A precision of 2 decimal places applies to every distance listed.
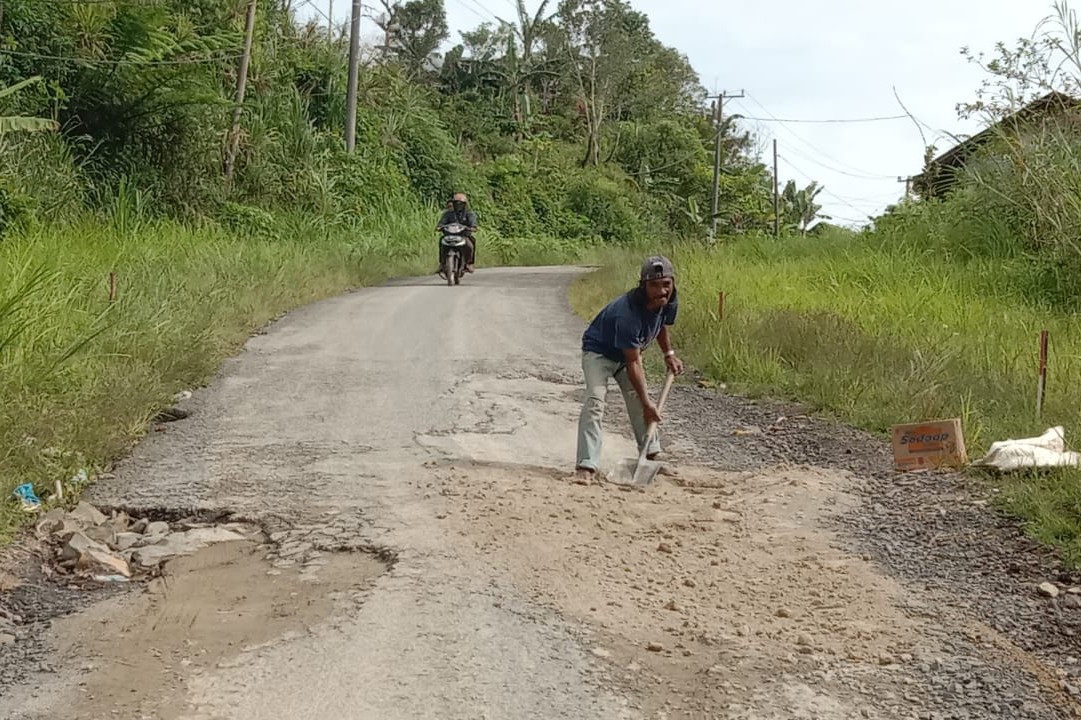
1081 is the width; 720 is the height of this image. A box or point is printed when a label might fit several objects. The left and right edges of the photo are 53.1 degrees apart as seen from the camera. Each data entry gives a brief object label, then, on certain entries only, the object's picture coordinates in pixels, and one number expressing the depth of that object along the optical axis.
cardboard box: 6.08
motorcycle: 16.53
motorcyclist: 16.69
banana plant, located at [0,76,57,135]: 11.23
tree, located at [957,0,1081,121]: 11.73
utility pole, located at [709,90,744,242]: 40.75
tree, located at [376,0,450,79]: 45.09
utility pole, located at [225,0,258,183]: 19.75
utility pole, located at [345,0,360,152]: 22.44
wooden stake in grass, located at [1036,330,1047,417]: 6.46
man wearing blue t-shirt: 5.90
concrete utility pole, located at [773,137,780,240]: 36.50
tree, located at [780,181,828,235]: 38.25
